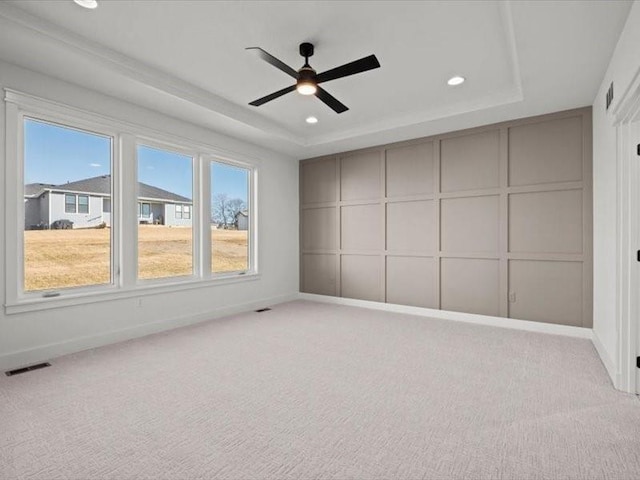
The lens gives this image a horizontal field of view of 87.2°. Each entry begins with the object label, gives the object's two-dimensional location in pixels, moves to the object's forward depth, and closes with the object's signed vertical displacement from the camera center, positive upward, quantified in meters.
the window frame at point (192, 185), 4.18 +0.76
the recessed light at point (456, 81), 3.61 +1.72
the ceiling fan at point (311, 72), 2.64 +1.40
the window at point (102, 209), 3.24 +0.37
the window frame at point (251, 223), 5.76 +0.28
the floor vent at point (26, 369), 2.94 -1.16
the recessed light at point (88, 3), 2.44 +1.74
